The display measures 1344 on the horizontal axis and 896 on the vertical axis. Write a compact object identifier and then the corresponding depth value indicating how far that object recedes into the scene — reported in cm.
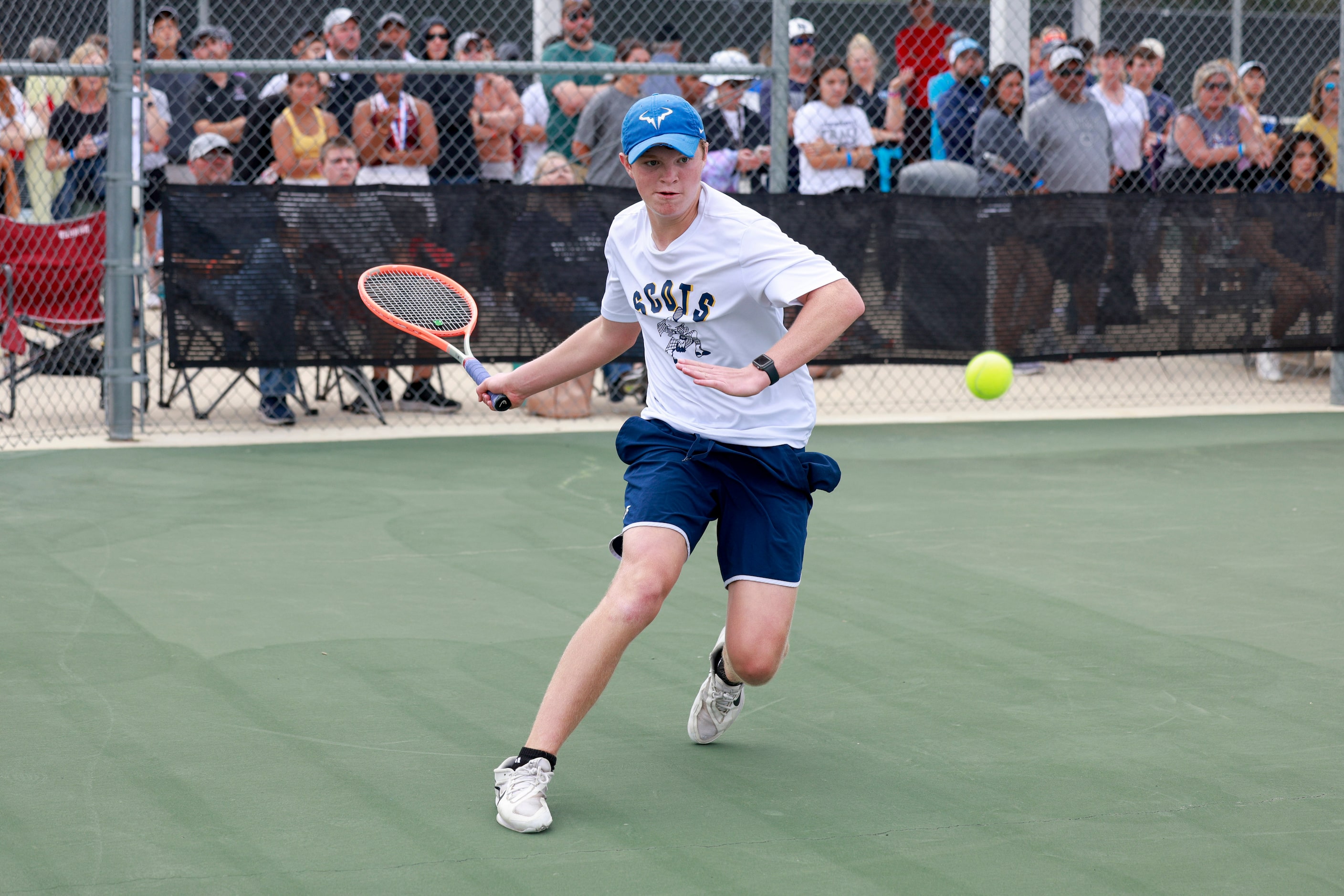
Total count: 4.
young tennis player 757
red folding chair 1786
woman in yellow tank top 1961
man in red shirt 2334
